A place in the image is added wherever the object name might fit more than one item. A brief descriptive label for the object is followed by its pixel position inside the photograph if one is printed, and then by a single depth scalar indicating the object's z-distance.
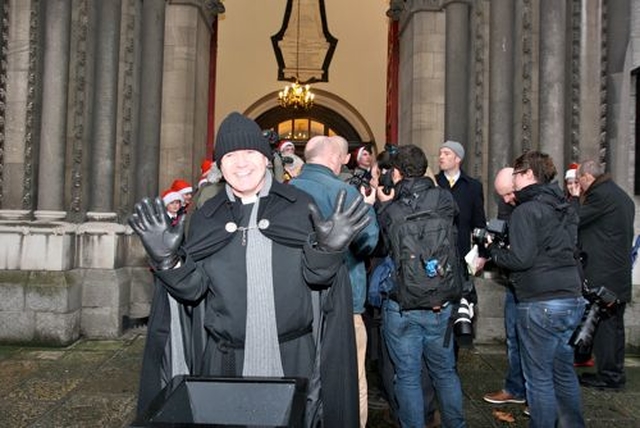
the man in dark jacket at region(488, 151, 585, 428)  3.35
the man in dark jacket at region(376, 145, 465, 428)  3.31
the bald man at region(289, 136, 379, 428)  3.32
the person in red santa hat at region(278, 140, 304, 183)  4.91
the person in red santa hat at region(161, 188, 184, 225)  5.76
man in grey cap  5.27
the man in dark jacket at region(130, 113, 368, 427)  2.12
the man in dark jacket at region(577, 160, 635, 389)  5.11
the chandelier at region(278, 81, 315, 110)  14.92
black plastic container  1.85
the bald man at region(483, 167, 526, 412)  4.38
